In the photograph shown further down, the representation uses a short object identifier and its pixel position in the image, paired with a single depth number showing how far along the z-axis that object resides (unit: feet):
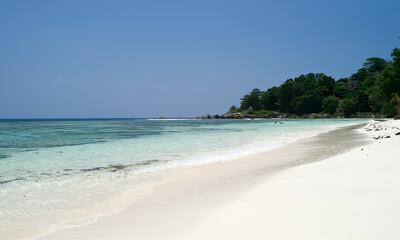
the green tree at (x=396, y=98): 121.50
